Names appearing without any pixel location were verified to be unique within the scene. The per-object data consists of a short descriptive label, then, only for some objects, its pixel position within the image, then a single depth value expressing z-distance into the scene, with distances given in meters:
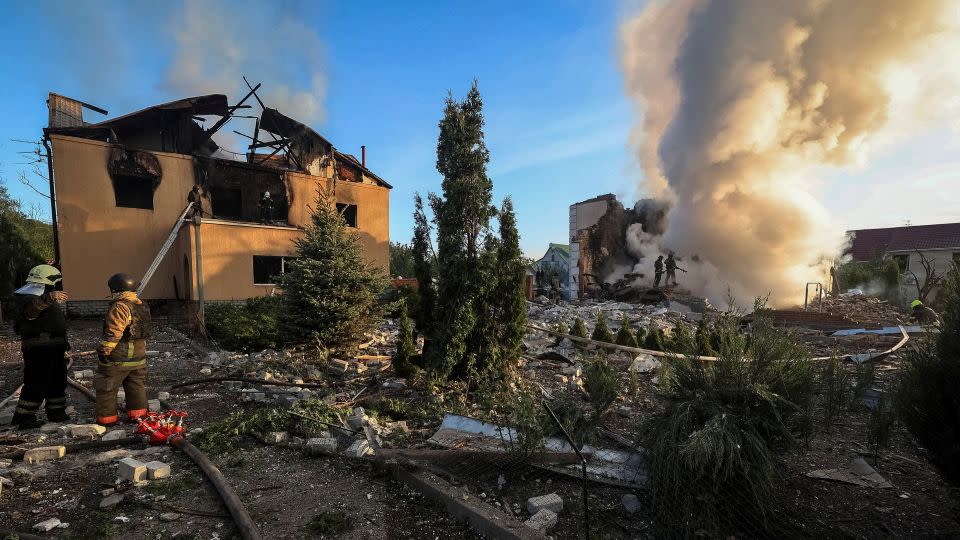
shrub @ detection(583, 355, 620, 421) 4.68
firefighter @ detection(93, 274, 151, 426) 4.84
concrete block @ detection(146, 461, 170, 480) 3.58
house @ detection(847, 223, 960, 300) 27.08
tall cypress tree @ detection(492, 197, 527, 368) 6.42
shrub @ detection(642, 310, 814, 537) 2.94
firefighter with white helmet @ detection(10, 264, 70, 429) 4.79
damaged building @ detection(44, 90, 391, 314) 13.01
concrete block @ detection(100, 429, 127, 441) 4.40
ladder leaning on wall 11.03
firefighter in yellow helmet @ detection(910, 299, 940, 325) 12.84
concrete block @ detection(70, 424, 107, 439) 4.58
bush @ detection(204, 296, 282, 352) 9.57
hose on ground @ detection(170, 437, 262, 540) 2.76
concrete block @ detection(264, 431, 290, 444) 4.46
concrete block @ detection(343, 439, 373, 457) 4.04
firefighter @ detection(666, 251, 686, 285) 21.72
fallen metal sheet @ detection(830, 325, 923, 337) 10.76
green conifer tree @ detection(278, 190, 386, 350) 8.78
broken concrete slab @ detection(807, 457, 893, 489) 3.66
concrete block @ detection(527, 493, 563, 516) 3.23
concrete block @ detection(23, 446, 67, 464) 3.87
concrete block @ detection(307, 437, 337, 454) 4.19
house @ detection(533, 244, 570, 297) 29.55
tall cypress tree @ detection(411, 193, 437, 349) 6.58
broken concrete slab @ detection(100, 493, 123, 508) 3.17
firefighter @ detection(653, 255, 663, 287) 21.77
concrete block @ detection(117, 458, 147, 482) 3.51
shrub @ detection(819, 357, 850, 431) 4.05
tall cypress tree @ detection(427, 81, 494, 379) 6.29
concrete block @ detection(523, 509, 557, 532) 2.96
